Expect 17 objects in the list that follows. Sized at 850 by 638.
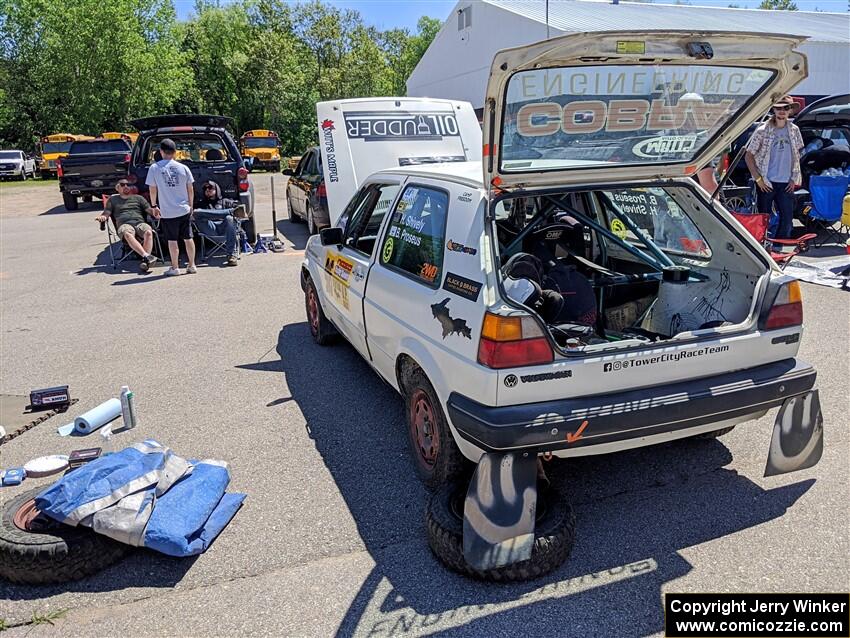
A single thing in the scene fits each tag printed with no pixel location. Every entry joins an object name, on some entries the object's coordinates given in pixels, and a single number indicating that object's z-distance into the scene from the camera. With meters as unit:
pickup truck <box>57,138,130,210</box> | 18.88
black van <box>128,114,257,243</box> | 10.74
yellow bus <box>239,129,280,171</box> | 32.62
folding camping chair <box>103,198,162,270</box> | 10.18
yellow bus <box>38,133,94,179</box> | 31.38
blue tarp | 2.94
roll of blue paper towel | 4.42
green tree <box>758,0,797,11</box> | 67.72
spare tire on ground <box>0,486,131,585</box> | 2.84
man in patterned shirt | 8.99
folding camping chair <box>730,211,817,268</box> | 7.80
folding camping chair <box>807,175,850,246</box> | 9.58
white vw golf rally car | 2.87
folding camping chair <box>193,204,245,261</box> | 10.26
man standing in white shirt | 8.91
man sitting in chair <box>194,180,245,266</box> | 10.26
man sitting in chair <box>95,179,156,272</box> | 9.87
